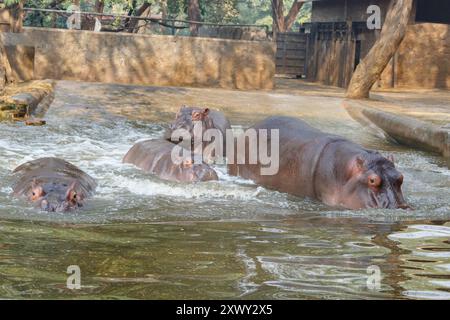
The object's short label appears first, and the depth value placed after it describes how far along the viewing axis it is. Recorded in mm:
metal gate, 27875
